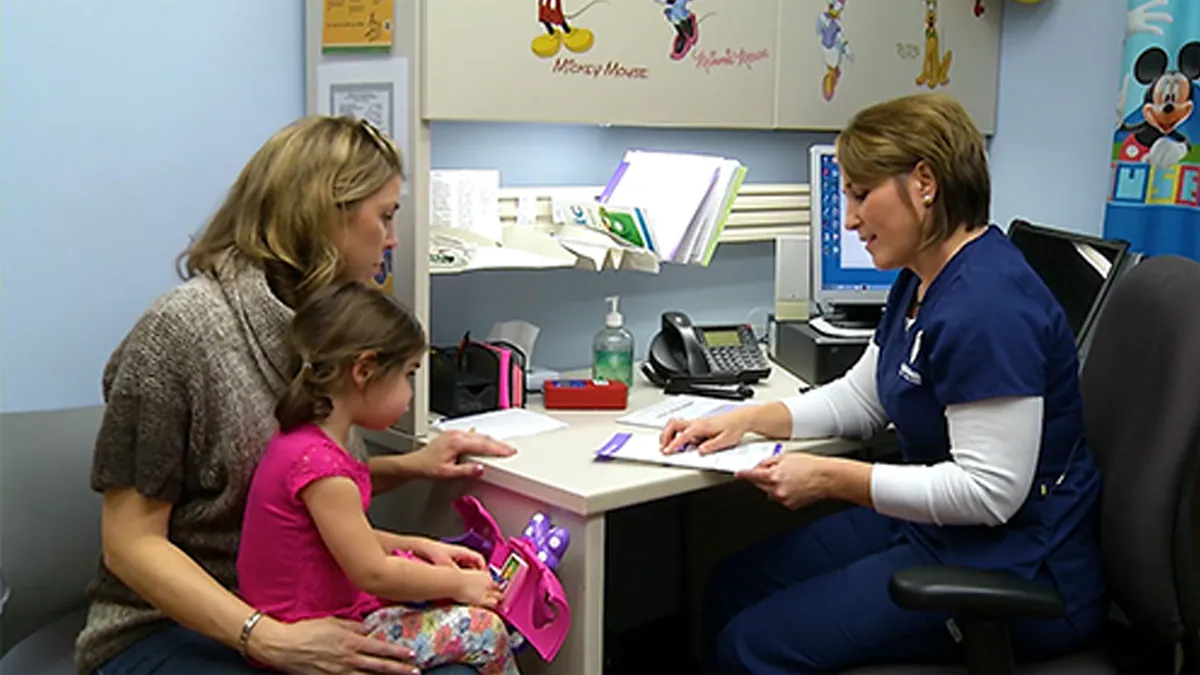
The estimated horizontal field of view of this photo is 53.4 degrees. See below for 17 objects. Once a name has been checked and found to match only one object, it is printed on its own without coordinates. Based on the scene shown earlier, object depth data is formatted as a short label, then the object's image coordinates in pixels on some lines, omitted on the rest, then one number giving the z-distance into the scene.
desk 1.64
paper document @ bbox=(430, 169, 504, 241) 2.16
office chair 1.50
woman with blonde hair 1.48
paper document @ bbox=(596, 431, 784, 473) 1.78
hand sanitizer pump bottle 2.26
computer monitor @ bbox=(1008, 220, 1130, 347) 2.28
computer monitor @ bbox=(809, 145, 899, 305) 2.45
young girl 1.47
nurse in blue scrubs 1.59
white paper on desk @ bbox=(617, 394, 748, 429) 2.04
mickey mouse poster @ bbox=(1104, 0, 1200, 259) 2.50
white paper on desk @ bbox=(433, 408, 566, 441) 1.94
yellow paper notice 1.87
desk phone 2.29
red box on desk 2.13
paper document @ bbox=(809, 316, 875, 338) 2.35
